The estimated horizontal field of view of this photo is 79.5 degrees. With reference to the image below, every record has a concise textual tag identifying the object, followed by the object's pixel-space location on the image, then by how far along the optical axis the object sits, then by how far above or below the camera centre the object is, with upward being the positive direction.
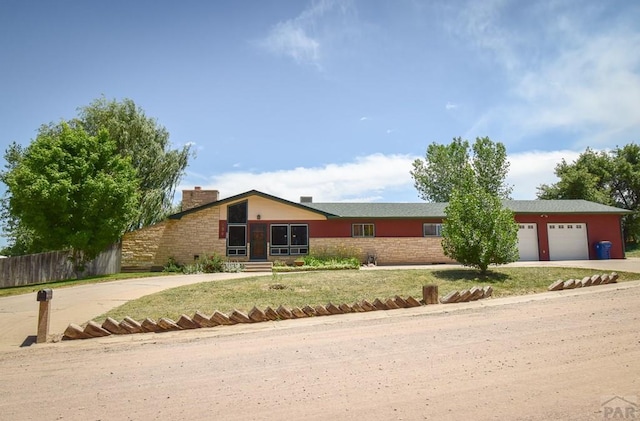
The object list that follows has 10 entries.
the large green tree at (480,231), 13.66 +0.23
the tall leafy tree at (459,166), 42.28 +7.95
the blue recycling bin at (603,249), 22.62 -0.83
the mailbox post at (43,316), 6.94 -1.27
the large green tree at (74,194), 17.38 +2.40
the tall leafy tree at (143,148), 28.78 +7.42
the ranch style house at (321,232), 21.64 +0.45
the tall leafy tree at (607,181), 36.94 +5.43
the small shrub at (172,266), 20.08 -1.24
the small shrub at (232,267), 19.59 -1.28
